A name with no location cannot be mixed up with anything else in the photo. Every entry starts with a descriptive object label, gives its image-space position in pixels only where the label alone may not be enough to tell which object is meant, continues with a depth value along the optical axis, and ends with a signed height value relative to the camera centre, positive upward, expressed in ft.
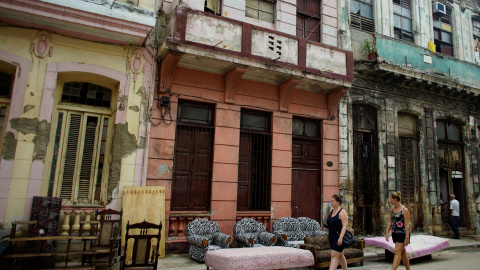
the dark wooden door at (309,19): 34.24 +17.51
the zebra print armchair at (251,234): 23.45 -3.40
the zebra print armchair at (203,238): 21.85 -3.51
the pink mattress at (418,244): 24.33 -3.82
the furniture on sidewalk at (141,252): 16.76 -3.49
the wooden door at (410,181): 37.65 +1.48
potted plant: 36.04 +15.53
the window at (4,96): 21.99 +5.41
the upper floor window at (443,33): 44.76 +21.70
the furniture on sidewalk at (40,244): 17.18 -3.58
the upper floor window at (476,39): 47.30 +22.45
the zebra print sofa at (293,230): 25.03 -3.27
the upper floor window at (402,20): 41.16 +21.40
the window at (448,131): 42.79 +8.26
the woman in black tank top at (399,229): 19.30 -2.06
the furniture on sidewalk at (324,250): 21.36 -4.02
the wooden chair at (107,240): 18.92 -3.49
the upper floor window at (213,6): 29.48 +15.79
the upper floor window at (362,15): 37.93 +20.15
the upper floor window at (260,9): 31.50 +16.82
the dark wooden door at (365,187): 34.86 +0.53
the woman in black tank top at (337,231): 18.06 -2.19
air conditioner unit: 44.19 +24.61
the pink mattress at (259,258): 17.62 -3.89
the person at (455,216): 37.88 -2.26
